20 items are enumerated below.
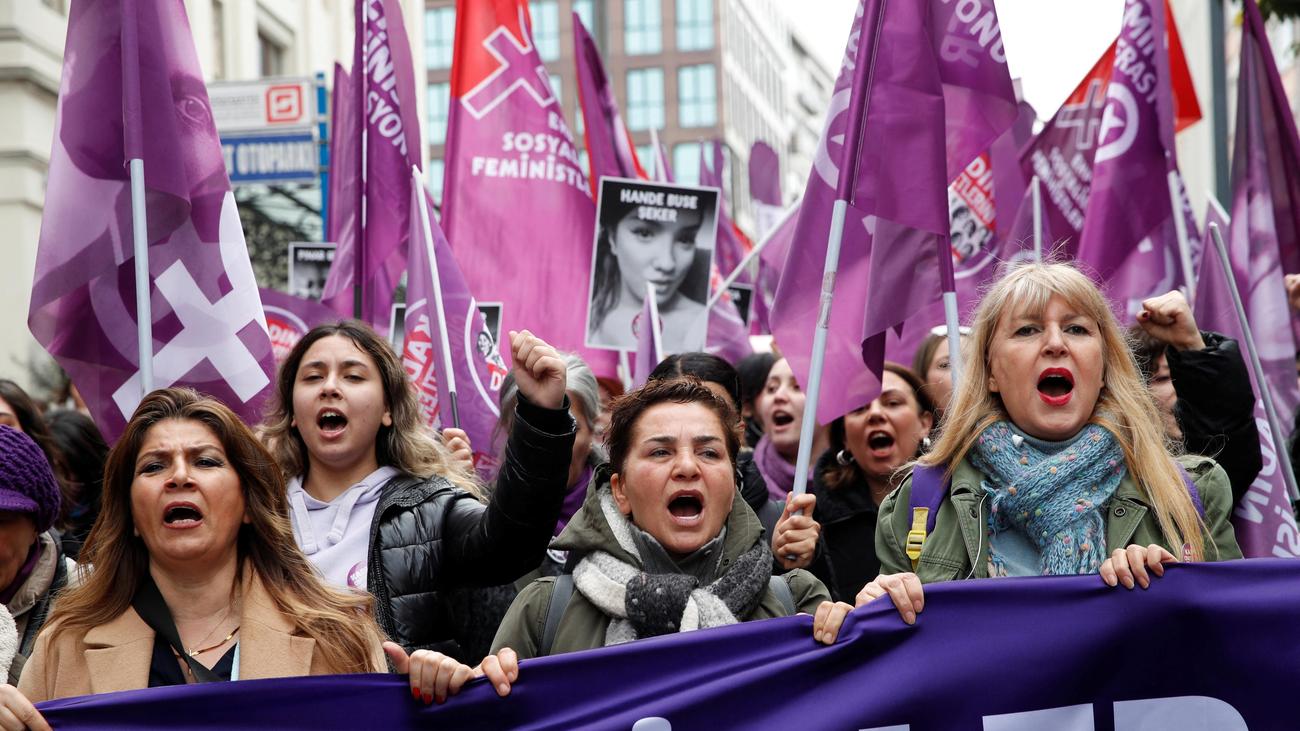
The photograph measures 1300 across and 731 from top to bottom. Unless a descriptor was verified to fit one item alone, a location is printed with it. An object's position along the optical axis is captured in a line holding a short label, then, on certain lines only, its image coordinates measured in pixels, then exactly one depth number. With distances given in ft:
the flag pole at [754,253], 27.45
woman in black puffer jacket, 11.79
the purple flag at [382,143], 21.99
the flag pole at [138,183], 14.89
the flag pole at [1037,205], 22.49
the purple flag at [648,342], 22.62
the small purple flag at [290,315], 24.32
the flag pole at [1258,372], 15.96
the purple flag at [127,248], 15.76
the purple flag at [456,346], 19.13
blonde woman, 11.35
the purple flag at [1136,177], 21.97
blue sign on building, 53.11
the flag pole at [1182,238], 22.53
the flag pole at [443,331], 18.33
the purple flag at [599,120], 31.63
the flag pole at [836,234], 14.69
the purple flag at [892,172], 16.20
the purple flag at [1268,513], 14.19
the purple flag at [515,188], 25.88
